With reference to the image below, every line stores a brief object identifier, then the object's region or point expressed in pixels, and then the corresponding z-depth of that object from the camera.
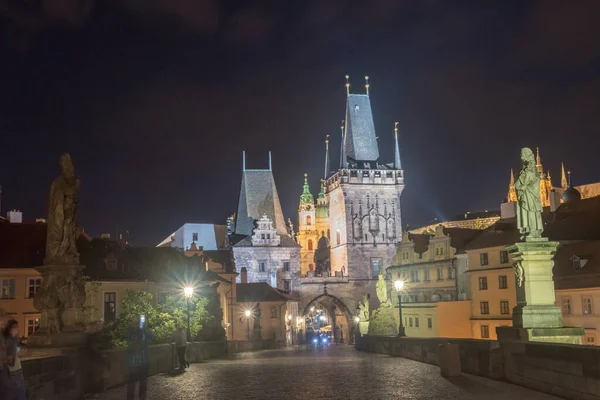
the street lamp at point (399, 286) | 33.56
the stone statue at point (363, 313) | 52.05
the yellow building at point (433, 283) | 59.65
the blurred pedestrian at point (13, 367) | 9.45
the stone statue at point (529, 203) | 16.52
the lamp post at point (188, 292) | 27.52
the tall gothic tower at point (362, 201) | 95.31
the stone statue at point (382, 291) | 40.97
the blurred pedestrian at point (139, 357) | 13.85
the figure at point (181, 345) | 21.02
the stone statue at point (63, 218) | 14.86
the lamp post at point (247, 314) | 69.12
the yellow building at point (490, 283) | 53.97
